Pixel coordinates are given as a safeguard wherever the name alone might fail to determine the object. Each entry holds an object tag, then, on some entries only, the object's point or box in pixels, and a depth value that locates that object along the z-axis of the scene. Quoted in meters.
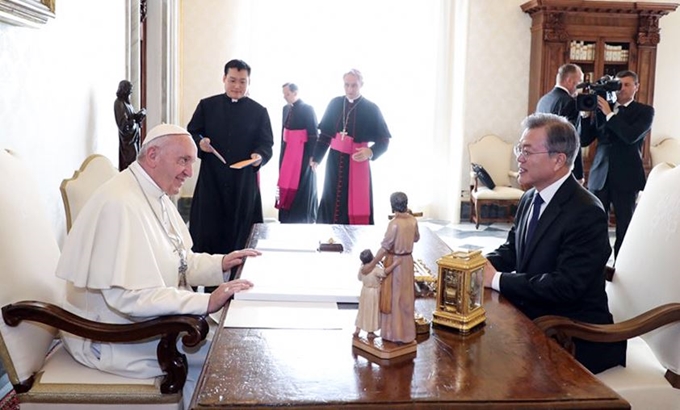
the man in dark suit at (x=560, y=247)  2.30
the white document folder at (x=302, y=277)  2.07
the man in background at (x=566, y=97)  6.14
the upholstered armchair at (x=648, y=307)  2.16
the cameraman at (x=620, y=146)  5.79
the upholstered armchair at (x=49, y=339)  2.06
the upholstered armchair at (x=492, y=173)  8.52
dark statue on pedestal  4.14
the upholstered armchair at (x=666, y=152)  8.91
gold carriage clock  1.85
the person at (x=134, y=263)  2.15
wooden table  1.42
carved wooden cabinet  8.39
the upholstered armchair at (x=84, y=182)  2.77
